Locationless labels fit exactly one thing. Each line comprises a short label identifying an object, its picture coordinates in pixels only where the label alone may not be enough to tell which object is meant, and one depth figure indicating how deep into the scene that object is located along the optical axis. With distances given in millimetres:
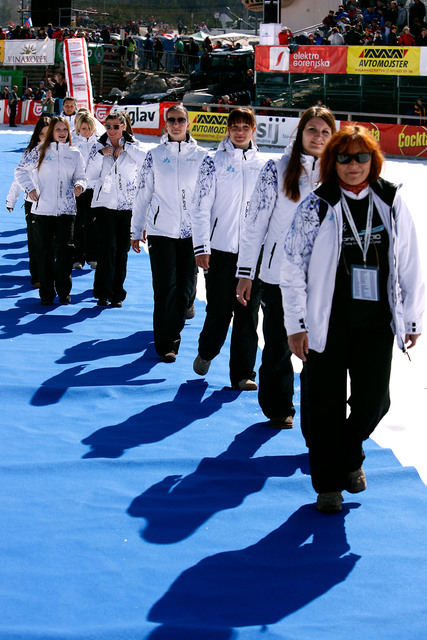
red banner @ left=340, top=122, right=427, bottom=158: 24438
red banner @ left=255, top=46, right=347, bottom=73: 28938
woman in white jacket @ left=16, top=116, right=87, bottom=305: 8273
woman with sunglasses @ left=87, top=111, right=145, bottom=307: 8312
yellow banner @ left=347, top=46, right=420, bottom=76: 27245
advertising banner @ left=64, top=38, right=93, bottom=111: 17703
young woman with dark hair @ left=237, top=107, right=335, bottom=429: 4629
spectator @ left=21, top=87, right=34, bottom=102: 35022
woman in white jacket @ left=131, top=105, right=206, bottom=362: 6496
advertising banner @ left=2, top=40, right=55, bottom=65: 38950
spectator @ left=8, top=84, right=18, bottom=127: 32656
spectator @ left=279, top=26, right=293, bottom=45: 30891
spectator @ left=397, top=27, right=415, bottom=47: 27266
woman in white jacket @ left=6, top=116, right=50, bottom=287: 8625
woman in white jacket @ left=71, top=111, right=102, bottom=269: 9656
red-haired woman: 3656
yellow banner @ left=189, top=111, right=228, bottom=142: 28188
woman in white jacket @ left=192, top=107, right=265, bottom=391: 5727
